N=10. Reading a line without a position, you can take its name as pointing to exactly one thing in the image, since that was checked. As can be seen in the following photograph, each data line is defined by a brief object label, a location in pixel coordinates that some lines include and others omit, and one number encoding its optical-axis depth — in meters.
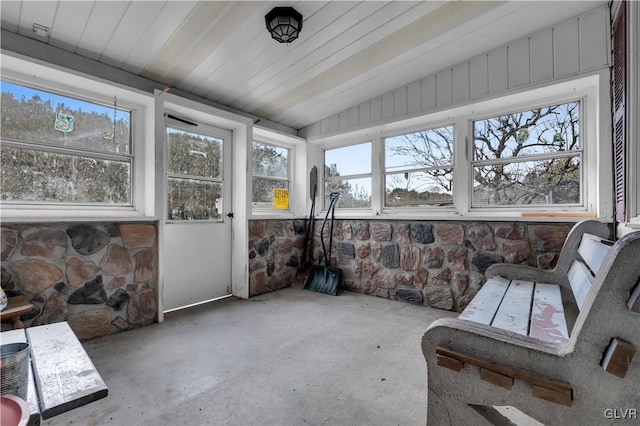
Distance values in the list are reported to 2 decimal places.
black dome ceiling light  2.14
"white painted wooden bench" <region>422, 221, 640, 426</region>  0.75
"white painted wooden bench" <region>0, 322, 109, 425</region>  0.69
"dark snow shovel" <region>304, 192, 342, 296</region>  3.86
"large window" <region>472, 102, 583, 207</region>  2.69
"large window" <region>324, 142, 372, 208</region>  4.09
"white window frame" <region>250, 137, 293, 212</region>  4.11
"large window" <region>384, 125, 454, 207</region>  3.38
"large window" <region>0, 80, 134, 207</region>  2.24
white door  3.19
